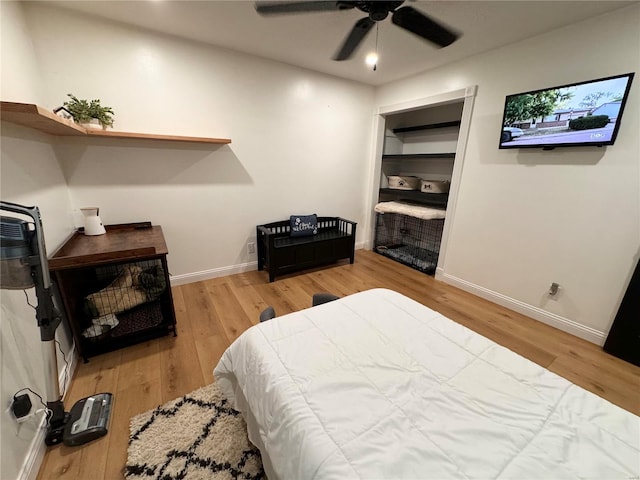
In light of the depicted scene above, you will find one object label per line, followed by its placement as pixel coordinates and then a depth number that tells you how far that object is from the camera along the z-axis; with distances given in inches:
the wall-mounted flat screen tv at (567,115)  75.0
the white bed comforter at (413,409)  28.8
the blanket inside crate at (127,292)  76.5
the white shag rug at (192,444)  47.4
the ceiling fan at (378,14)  58.1
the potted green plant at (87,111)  82.0
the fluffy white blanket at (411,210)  131.8
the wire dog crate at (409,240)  152.7
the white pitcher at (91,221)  87.5
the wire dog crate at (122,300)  75.6
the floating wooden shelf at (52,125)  47.7
